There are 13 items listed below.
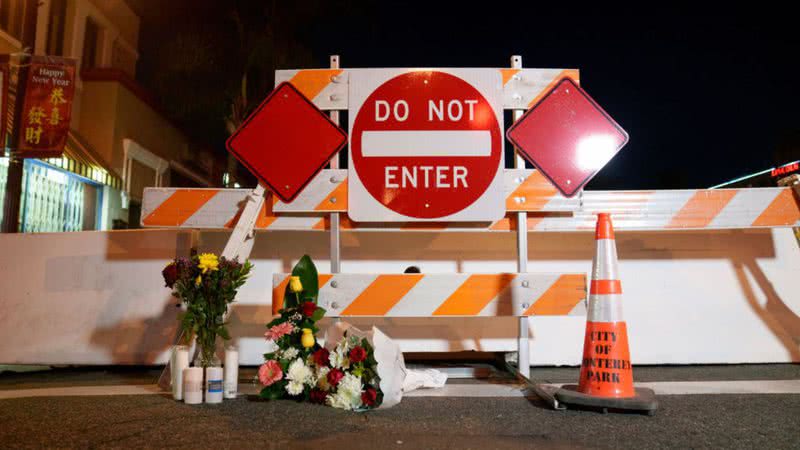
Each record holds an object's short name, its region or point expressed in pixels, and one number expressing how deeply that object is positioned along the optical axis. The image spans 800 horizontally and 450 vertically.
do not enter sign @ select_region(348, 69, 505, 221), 4.37
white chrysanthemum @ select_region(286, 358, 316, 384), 3.67
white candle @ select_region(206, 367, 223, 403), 3.65
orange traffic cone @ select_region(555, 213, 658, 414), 3.39
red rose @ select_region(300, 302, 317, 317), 3.90
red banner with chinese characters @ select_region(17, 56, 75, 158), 12.61
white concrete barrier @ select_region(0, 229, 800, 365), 5.13
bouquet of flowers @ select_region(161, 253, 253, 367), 3.86
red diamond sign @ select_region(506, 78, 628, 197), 4.26
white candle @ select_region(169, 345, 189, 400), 3.73
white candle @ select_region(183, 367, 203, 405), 3.64
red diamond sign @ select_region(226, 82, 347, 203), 4.35
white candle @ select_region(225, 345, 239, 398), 3.79
